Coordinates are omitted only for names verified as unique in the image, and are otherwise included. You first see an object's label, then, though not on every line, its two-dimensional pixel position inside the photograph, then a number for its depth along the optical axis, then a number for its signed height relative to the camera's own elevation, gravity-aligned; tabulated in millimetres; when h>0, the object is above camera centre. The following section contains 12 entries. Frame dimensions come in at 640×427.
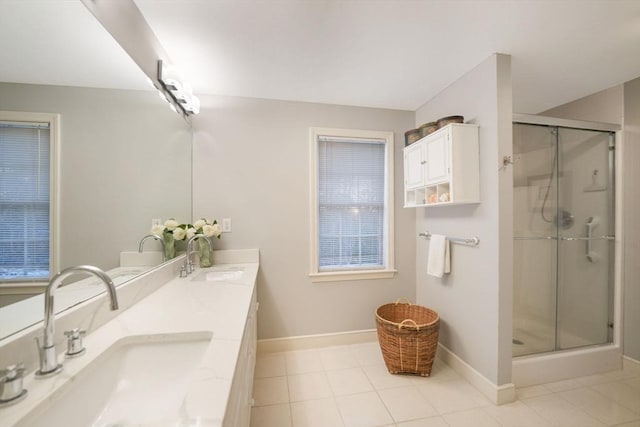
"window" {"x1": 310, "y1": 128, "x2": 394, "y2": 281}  2336 +83
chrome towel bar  1723 -195
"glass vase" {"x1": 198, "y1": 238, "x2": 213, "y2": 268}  1974 -328
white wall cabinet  1664 +367
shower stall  1979 -157
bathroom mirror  713 +371
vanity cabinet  595 -555
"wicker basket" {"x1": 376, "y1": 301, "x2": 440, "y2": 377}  1777 -999
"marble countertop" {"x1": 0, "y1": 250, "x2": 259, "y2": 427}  521 -426
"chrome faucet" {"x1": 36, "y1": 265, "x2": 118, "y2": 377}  633 -319
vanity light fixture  1554 +861
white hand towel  1957 -356
